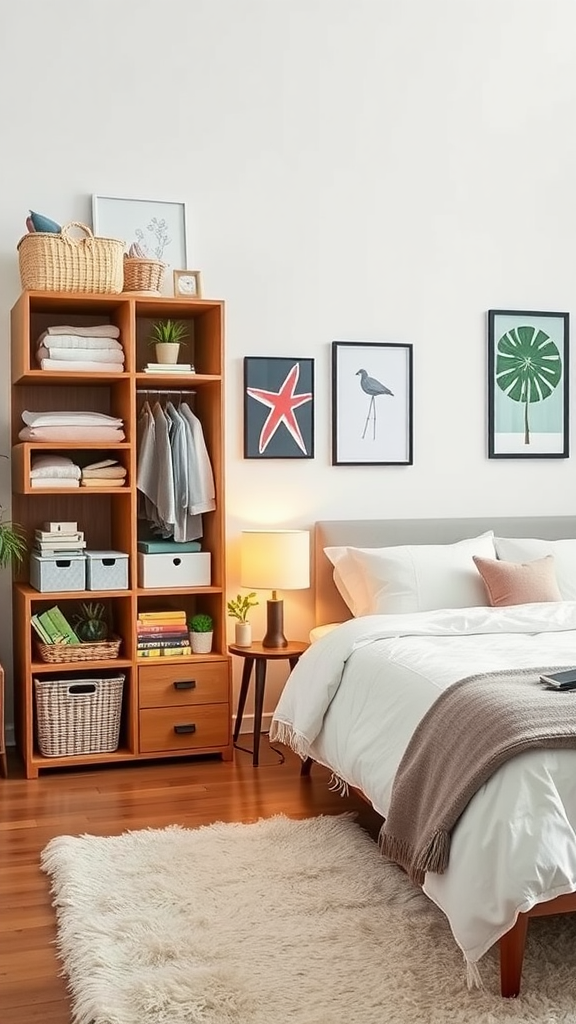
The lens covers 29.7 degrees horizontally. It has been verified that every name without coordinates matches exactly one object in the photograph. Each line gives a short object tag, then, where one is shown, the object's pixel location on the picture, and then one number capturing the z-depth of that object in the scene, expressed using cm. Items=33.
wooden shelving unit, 424
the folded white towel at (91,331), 424
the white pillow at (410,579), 445
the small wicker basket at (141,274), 437
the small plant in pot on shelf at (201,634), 446
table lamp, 452
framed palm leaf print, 522
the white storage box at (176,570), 438
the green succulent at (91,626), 438
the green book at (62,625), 428
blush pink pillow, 430
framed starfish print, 483
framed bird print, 496
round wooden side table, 441
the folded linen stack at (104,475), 428
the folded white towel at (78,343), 420
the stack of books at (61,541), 427
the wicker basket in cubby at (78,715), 424
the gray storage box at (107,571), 429
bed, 242
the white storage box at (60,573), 424
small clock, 452
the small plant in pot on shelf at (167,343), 441
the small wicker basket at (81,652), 423
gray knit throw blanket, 257
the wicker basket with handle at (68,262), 414
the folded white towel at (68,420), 420
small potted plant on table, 458
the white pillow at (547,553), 454
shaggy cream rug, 238
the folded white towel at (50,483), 419
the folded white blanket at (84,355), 420
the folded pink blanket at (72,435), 420
